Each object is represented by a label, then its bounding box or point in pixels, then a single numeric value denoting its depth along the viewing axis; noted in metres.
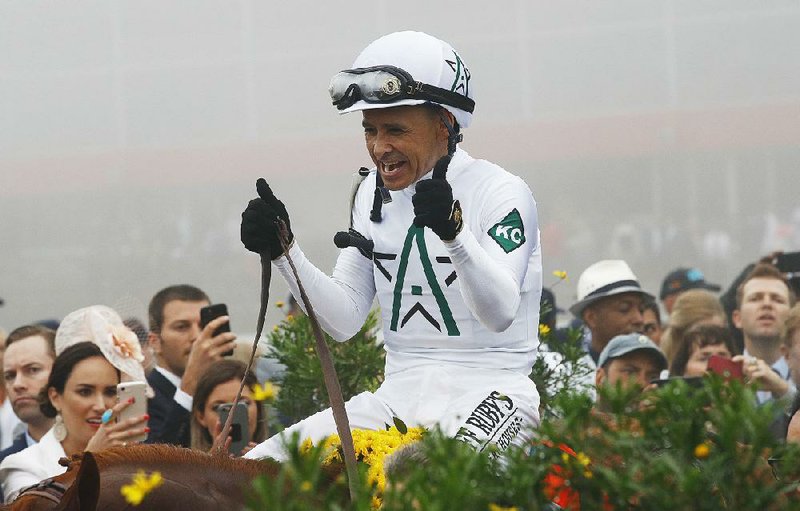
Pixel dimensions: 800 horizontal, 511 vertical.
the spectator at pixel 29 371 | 11.10
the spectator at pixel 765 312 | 12.95
